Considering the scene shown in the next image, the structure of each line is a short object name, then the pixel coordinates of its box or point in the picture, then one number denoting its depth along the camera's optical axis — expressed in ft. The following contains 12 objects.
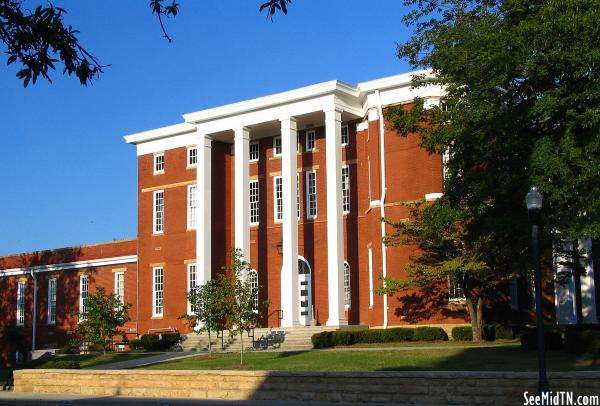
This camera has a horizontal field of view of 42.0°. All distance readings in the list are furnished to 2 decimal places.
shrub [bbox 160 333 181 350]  133.49
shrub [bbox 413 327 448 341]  107.34
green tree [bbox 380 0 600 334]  65.10
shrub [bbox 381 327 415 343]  108.68
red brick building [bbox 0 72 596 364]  118.73
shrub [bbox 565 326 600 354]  74.13
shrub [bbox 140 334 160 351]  133.97
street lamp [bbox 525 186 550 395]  46.68
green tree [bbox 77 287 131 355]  113.50
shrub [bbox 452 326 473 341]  105.29
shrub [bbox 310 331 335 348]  109.60
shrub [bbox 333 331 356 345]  109.19
